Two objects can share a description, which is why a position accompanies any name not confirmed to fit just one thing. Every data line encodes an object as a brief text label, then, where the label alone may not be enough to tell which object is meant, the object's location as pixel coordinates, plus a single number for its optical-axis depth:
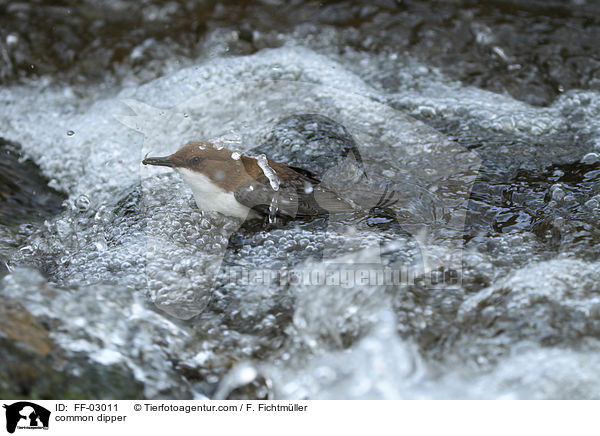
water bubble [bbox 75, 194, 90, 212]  7.25
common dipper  6.17
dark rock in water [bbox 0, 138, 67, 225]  7.17
